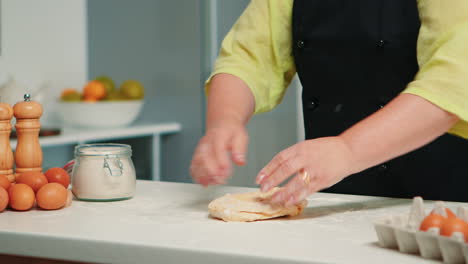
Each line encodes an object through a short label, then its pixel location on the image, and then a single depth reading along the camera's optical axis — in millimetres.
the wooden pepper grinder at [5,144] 2083
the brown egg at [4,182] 1999
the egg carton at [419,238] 1587
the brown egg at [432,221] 1624
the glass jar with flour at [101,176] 2049
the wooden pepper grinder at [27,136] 2102
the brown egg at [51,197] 1959
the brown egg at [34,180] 2014
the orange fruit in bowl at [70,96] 4166
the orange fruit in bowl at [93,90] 4112
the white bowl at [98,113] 4048
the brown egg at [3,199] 1942
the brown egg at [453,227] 1600
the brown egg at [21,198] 1956
